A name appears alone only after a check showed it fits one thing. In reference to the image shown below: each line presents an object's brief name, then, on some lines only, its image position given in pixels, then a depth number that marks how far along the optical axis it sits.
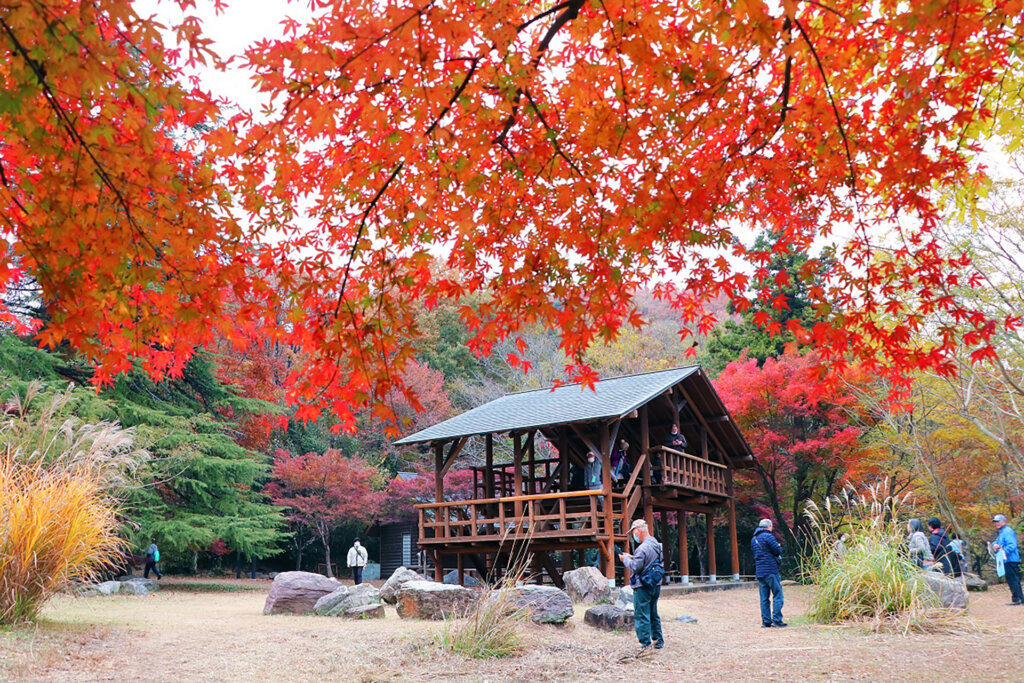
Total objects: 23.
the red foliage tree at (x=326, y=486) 24.62
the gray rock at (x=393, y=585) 13.30
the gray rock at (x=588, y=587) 12.73
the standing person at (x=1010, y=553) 11.43
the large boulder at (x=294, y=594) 12.27
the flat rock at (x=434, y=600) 10.00
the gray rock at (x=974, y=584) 15.76
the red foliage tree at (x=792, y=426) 19.97
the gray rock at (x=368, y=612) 10.99
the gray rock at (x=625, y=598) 11.02
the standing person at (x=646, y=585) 7.94
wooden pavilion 15.12
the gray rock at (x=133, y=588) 17.62
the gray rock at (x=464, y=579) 18.64
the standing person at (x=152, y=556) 19.75
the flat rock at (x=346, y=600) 11.49
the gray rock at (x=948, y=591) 9.82
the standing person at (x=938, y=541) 11.88
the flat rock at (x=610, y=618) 9.64
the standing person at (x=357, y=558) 19.92
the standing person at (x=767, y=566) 9.36
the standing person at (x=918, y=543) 9.79
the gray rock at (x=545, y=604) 9.49
